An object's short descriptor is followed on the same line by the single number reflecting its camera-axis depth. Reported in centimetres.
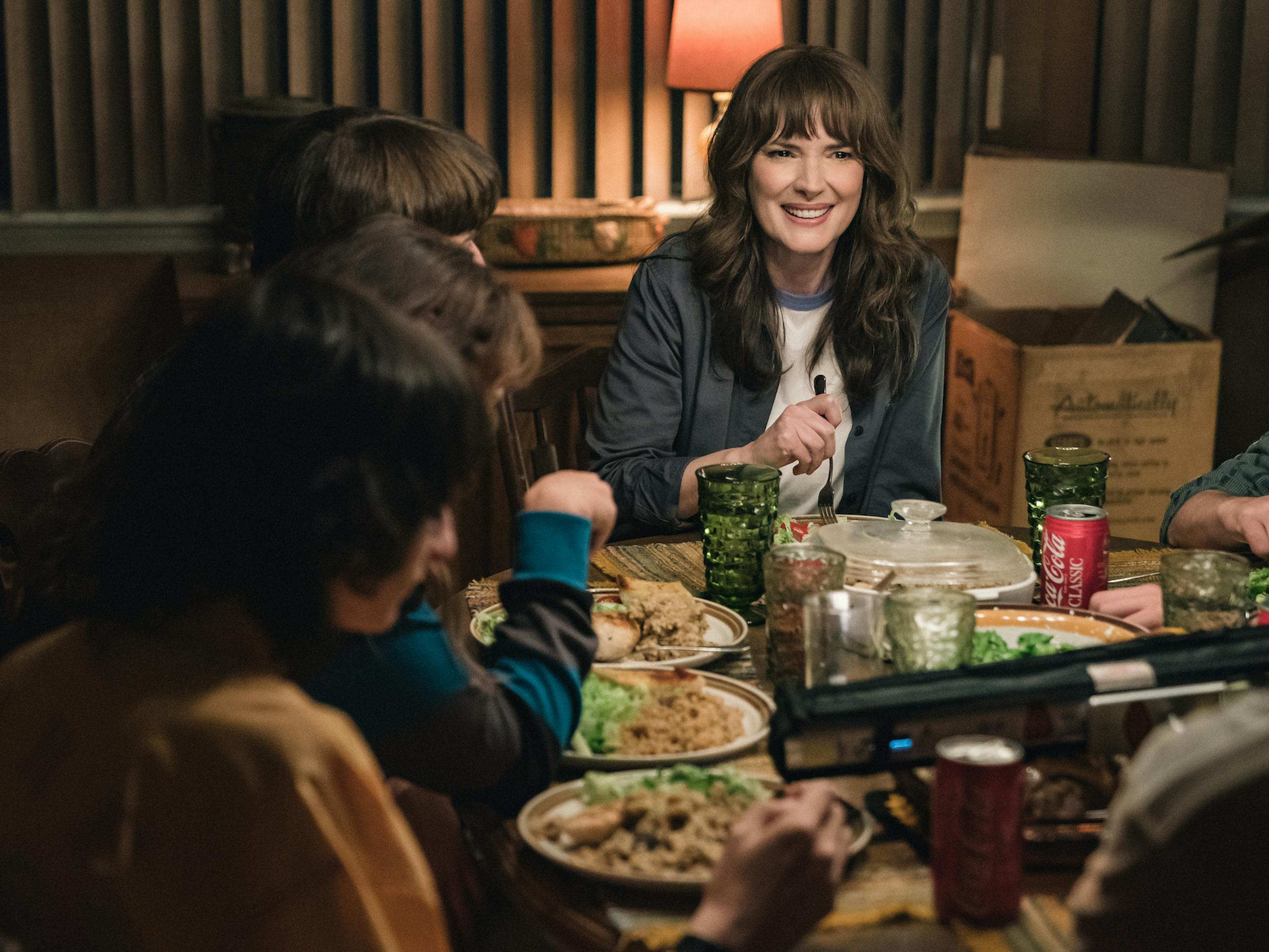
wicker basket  363
